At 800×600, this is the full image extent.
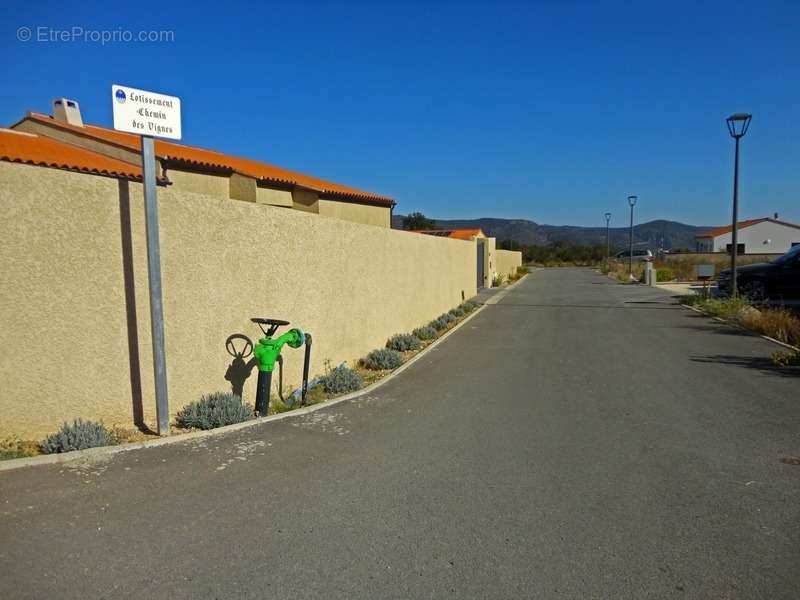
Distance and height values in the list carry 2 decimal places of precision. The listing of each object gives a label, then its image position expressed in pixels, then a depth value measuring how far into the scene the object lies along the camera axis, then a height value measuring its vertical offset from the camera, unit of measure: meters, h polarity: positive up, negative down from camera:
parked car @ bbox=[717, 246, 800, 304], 18.02 -0.80
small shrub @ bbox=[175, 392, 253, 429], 5.51 -1.47
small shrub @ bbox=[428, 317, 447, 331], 14.39 -1.67
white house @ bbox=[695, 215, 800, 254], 76.88 +2.59
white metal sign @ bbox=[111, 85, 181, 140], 4.73 +1.24
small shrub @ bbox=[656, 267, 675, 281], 36.72 -1.23
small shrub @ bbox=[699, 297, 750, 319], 14.98 -1.43
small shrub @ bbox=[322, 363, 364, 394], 7.45 -1.59
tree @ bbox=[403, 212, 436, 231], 83.81 +5.15
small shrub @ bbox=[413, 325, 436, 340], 12.70 -1.66
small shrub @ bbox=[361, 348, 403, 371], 9.28 -1.65
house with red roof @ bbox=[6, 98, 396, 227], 11.21 +2.28
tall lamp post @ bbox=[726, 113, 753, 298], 15.62 +2.62
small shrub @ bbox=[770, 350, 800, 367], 8.96 -1.63
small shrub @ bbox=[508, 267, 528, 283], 45.00 -1.45
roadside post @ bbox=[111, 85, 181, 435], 4.78 +1.06
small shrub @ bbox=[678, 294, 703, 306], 19.00 -1.51
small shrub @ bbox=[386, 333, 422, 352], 11.02 -1.62
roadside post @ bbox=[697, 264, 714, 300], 21.22 -0.62
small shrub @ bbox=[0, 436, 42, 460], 4.45 -1.45
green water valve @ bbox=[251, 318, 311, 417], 5.93 -0.99
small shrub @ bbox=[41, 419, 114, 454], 4.57 -1.41
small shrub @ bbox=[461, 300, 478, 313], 18.91 -1.63
